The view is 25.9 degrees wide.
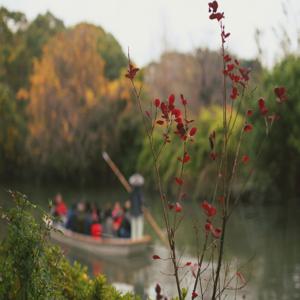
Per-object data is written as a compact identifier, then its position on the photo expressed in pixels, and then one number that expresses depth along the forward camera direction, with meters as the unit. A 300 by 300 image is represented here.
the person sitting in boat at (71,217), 15.09
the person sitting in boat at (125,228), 13.83
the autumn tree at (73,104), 26.80
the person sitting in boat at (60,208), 16.28
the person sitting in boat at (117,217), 14.11
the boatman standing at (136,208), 13.79
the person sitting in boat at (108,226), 14.21
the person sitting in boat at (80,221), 14.69
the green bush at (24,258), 3.24
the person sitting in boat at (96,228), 14.09
